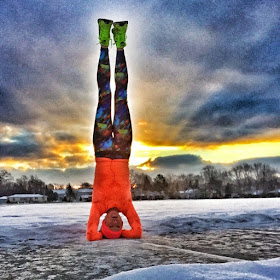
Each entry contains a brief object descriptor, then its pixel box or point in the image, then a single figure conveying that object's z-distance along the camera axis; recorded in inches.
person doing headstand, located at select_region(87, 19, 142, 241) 183.3
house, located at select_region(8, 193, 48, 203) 1823.3
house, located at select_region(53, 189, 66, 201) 1958.7
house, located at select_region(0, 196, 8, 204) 1823.7
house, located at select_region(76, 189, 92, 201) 1971.2
